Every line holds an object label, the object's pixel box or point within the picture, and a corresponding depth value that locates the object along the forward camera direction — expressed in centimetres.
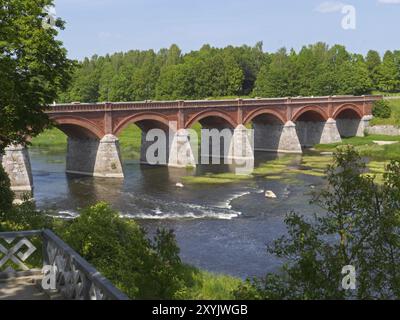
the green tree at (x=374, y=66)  12519
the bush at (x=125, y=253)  1412
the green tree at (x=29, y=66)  2358
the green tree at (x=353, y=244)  1345
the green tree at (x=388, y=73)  12325
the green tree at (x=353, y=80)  11200
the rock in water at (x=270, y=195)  4736
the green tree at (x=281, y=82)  11431
